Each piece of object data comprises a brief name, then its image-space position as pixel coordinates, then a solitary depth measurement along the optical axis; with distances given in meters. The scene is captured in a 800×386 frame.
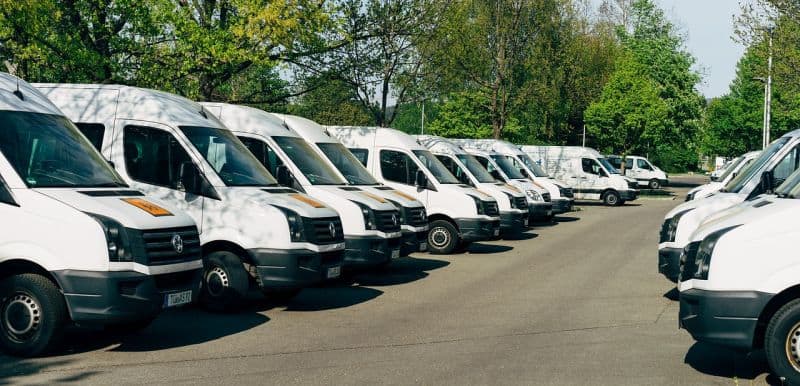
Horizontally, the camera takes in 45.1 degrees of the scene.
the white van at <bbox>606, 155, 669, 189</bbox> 53.44
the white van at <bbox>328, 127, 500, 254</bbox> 18.34
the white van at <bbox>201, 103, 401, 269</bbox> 13.19
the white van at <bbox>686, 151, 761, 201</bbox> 17.30
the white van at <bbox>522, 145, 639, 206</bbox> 37.75
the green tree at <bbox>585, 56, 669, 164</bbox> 49.12
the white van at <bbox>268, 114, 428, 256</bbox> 15.25
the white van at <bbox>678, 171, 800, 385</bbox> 7.08
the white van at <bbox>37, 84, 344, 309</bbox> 10.84
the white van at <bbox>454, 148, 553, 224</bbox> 25.42
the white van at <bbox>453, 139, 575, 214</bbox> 28.77
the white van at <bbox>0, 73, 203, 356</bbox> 8.18
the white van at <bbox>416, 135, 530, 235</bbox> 20.88
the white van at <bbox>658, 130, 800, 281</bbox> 11.70
